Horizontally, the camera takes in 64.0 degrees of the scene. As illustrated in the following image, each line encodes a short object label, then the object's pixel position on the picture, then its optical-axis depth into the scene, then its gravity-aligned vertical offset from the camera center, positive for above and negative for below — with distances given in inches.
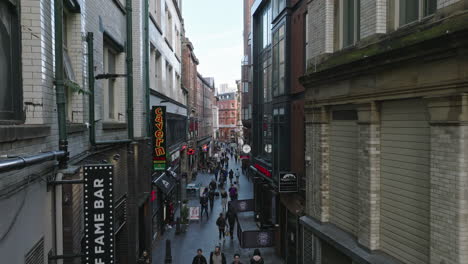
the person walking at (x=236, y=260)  435.5 -163.4
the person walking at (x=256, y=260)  454.6 -170.6
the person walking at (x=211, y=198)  989.2 -207.0
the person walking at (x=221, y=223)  716.0 -198.4
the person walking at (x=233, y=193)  992.3 -195.3
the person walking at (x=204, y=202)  930.1 -205.1
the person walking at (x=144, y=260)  501.9 -188.7
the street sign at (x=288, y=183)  540.7 -91.5
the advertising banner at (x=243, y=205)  770.2 -175.9
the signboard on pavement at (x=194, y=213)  823.1 -204.9
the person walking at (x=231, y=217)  749.9 -199.5
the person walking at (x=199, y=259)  462.3 -172.3
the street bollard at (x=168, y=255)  592.4 -214.2
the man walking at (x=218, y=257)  471.4 -174.8
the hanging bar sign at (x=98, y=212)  242.7 -60.4
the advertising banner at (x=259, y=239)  582.2 -187.8
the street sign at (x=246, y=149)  1086.1 -84.7
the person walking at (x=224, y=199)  938.1 -199.7
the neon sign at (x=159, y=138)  628.1 -30.4
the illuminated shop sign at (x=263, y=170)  712.1 -103.0
